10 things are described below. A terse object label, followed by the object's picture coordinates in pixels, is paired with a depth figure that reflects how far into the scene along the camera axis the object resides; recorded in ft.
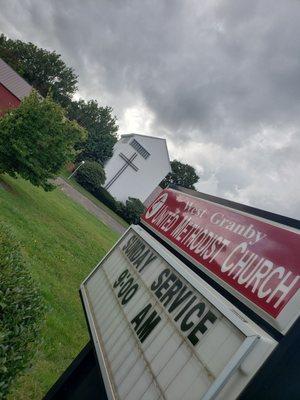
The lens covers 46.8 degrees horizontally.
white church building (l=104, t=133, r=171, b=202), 158.20
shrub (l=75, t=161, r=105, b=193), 145.89
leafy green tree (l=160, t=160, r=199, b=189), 262.88
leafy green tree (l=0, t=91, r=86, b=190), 56.59
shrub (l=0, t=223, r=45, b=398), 11.75
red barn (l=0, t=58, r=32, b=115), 140.56
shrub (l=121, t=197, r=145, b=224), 143.49
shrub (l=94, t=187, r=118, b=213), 144.25
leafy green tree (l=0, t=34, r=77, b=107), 253.65
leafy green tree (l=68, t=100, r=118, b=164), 185.16
